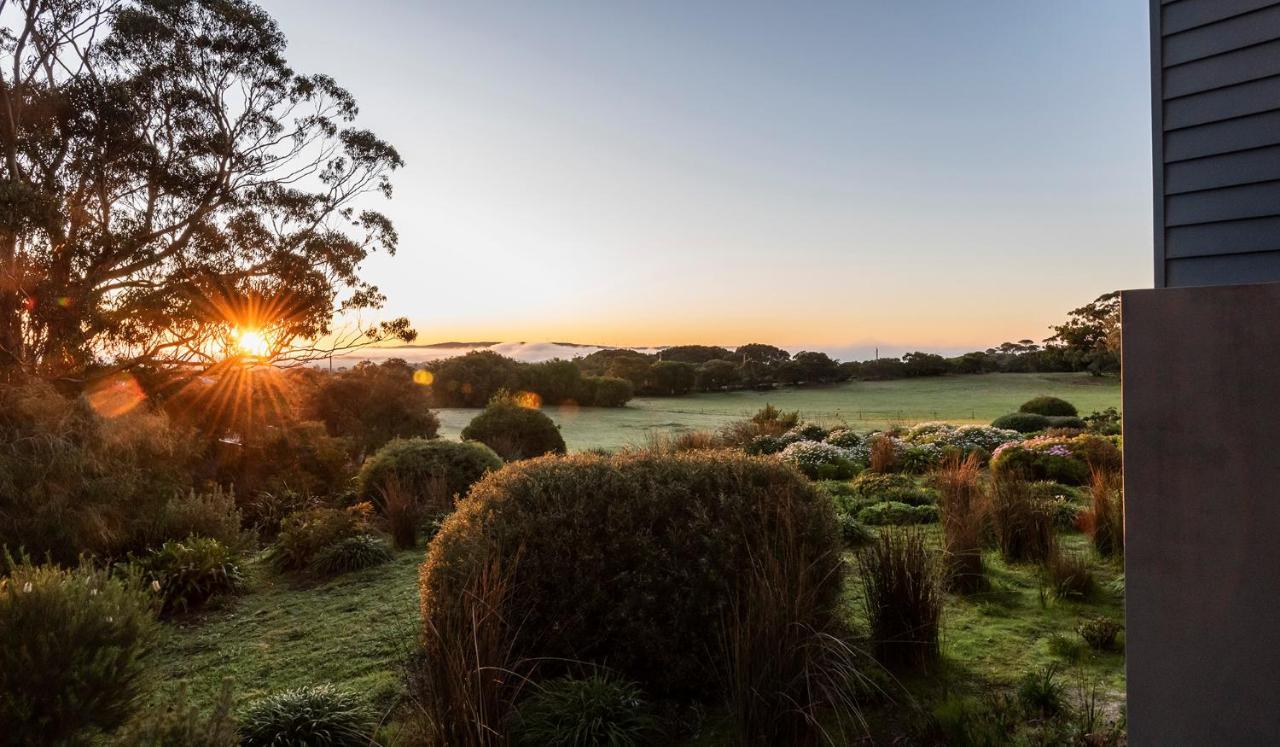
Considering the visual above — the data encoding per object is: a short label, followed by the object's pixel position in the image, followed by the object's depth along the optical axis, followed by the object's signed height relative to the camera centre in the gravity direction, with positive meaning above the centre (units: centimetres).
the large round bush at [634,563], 388 -109
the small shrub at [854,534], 706 -173
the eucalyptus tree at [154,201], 1220 +370
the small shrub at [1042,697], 345 -167
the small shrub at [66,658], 250 -103
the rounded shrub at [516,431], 1606 -139
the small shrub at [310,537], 768 -178
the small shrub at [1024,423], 2017 -186
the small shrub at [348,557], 739 -193
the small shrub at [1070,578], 530 -167
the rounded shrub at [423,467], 1028 -143
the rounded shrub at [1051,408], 2371 -169
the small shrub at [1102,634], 427 -169
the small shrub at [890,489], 976 -187
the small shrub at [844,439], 1655 -184
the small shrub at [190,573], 631 -180
